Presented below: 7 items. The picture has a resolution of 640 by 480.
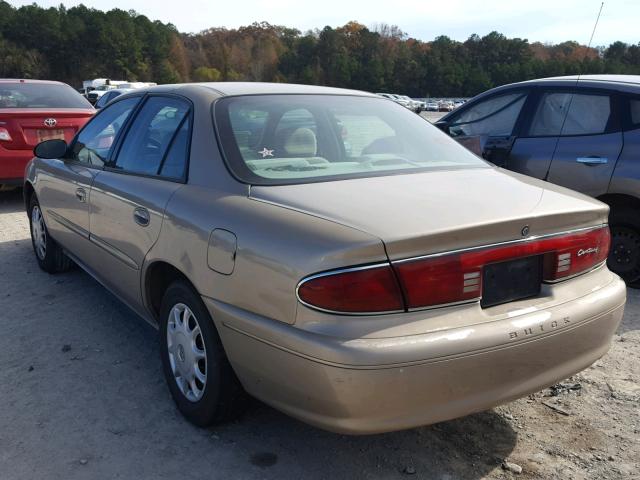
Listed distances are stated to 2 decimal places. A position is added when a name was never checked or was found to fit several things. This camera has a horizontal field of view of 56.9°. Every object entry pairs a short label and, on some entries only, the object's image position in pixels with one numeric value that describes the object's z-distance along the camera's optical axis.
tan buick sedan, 2.00
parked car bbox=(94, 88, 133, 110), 17.13
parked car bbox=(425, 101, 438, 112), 65.56
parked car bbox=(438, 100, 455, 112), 67.93
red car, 7.18
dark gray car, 4.64
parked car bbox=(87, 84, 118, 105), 21.18
